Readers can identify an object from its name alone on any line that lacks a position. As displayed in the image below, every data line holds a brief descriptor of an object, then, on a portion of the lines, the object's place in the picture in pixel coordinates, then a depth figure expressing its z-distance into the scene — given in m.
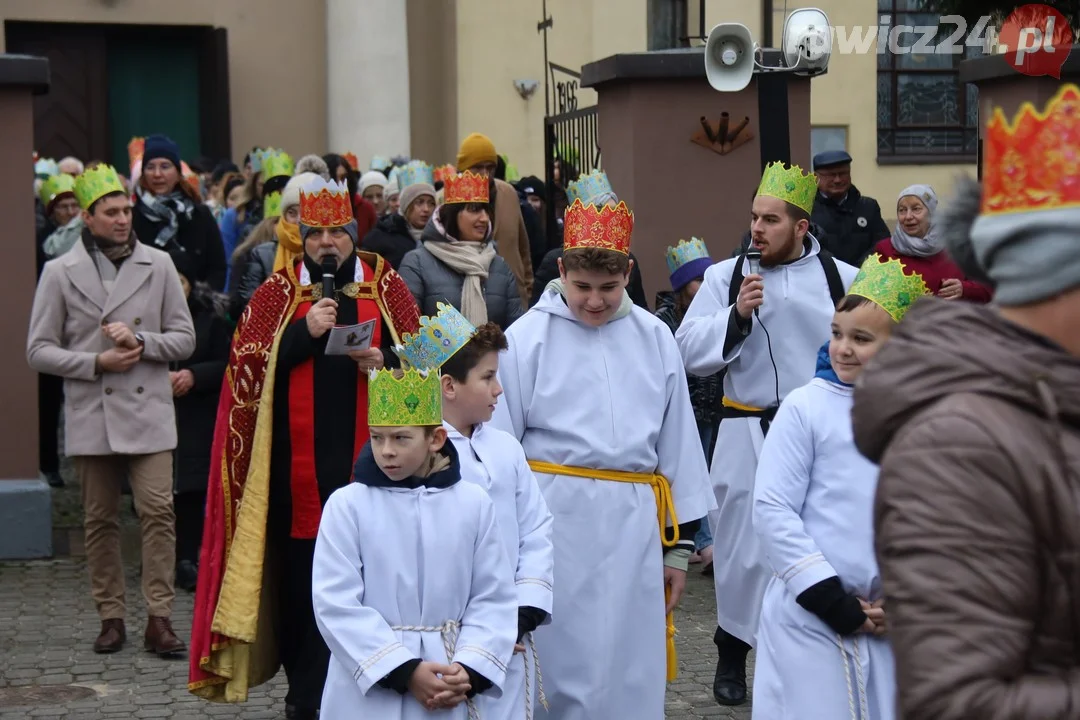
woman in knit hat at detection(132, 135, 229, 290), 9.96
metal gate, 12.52
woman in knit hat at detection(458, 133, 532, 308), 10.66
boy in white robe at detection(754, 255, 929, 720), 4.57
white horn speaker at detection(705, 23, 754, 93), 9.23
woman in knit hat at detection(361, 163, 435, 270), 10.30
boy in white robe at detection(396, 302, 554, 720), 4.90
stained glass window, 20.67
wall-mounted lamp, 19.00
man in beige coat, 7.70
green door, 19.73
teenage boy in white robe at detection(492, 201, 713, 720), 5.44
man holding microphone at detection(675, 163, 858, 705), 6.62
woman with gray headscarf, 9.58
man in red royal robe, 6.34
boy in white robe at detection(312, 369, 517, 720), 4.45
